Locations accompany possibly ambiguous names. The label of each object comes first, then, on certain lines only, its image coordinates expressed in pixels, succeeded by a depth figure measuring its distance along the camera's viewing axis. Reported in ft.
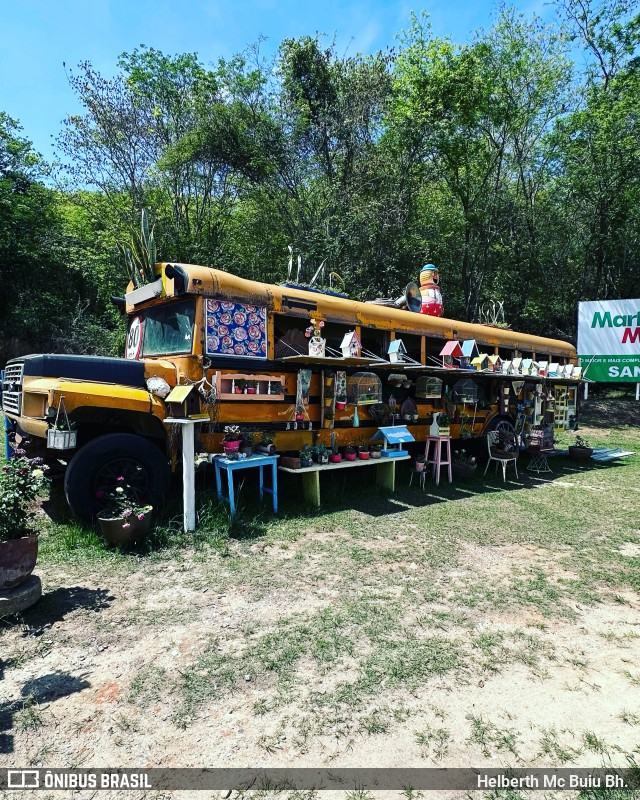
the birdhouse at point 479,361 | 29.07
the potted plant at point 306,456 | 20.99
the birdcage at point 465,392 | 29.17
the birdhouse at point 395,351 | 24.14
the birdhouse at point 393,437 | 24.40
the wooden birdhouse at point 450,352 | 27.43
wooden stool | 27.20
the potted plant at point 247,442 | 19.44
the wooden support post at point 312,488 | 21.45
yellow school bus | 15.98
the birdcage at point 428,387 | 27.20
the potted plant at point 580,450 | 36.45
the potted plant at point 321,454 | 21.76
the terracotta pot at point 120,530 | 14.73
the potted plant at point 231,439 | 18.83
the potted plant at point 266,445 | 19.74
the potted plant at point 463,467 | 28.30
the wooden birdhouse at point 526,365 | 32.32
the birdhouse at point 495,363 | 30.19
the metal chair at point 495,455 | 29.37
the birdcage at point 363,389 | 23.71
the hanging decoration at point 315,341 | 20.98
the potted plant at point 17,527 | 10.77
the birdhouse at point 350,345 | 22.21
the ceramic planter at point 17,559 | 10.68
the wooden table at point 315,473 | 21.20
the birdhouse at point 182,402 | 16.87
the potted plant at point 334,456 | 22.45
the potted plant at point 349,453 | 23.04
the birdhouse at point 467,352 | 28.25
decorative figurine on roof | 31.45
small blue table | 18.01
